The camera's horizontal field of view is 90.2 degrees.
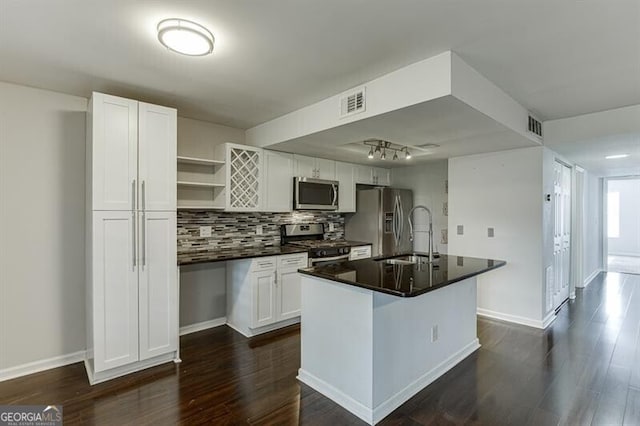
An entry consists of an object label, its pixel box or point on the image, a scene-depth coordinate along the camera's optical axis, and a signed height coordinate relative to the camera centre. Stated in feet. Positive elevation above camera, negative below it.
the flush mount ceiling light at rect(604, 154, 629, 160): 14.71 +2.79
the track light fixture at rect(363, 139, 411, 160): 12.19 +2.83
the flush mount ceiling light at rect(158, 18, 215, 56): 5.98 +3.48
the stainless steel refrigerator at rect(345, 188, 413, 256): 15.81 -0.36
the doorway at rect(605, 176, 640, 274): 30.58 -0.54
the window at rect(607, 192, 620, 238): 32.01 +0.14
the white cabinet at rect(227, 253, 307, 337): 11.44 -2.92
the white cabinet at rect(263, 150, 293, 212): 13.05 +1.42
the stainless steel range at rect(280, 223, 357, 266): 13.14 -1.30
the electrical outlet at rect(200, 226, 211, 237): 12.26 -0.62
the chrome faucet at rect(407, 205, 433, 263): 8.98 -0.97
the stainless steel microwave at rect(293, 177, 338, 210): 13.80 +0.96
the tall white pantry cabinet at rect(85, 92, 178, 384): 8.43 -0.61
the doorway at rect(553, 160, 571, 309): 14.17 -0.81
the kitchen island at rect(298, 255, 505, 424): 6.95 -2.83
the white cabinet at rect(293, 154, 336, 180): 14.08 +2.21
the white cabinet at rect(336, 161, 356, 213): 15.74 +1.45
